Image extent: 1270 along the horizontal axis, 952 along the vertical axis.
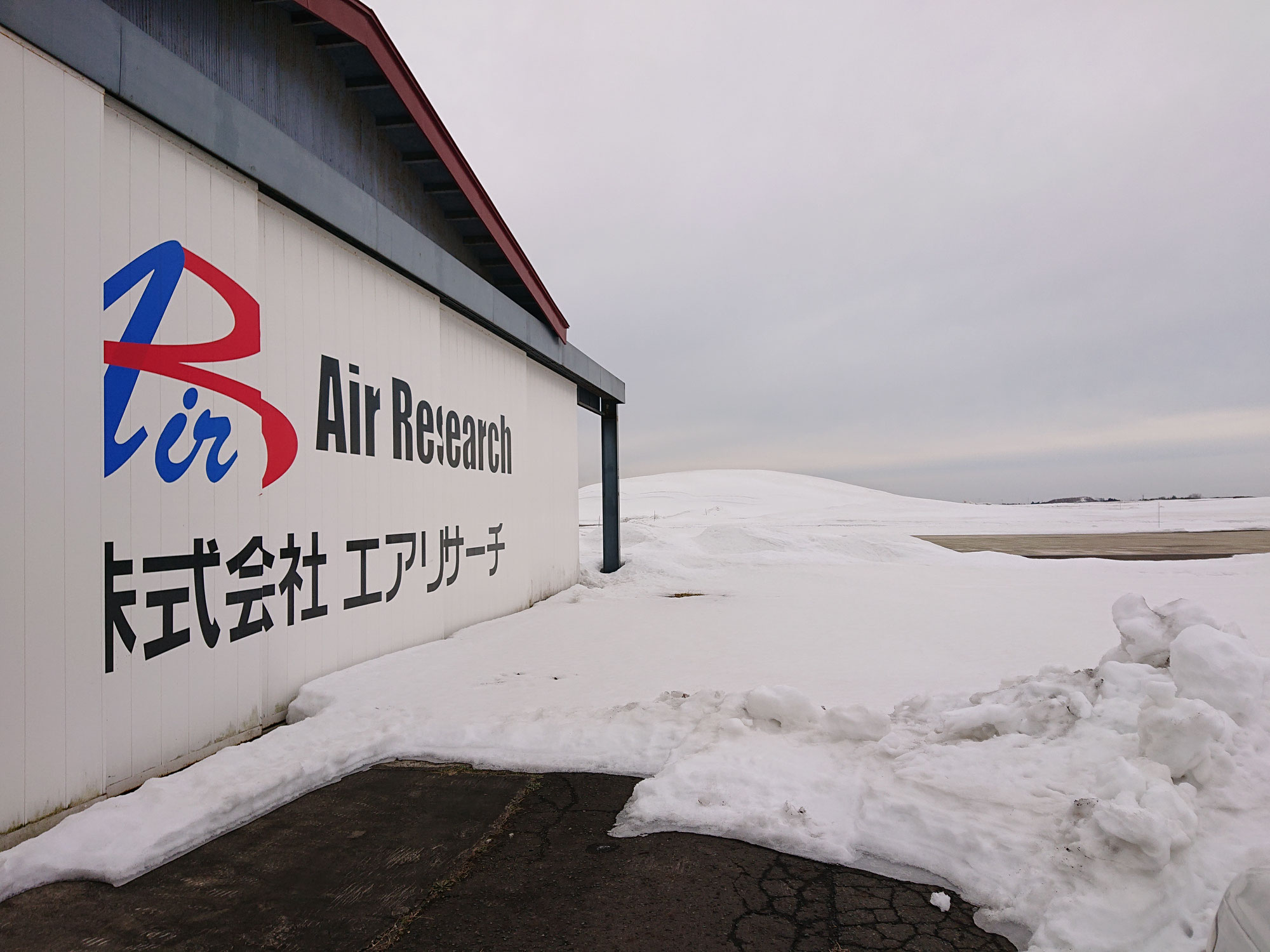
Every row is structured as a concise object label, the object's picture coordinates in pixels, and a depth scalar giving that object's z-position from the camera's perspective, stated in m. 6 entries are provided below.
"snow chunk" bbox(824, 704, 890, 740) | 4.11
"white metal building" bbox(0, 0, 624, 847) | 3.34
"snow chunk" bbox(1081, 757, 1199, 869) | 2.55
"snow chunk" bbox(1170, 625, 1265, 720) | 3.29
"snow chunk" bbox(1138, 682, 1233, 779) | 2.97
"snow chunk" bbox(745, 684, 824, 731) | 4.34
